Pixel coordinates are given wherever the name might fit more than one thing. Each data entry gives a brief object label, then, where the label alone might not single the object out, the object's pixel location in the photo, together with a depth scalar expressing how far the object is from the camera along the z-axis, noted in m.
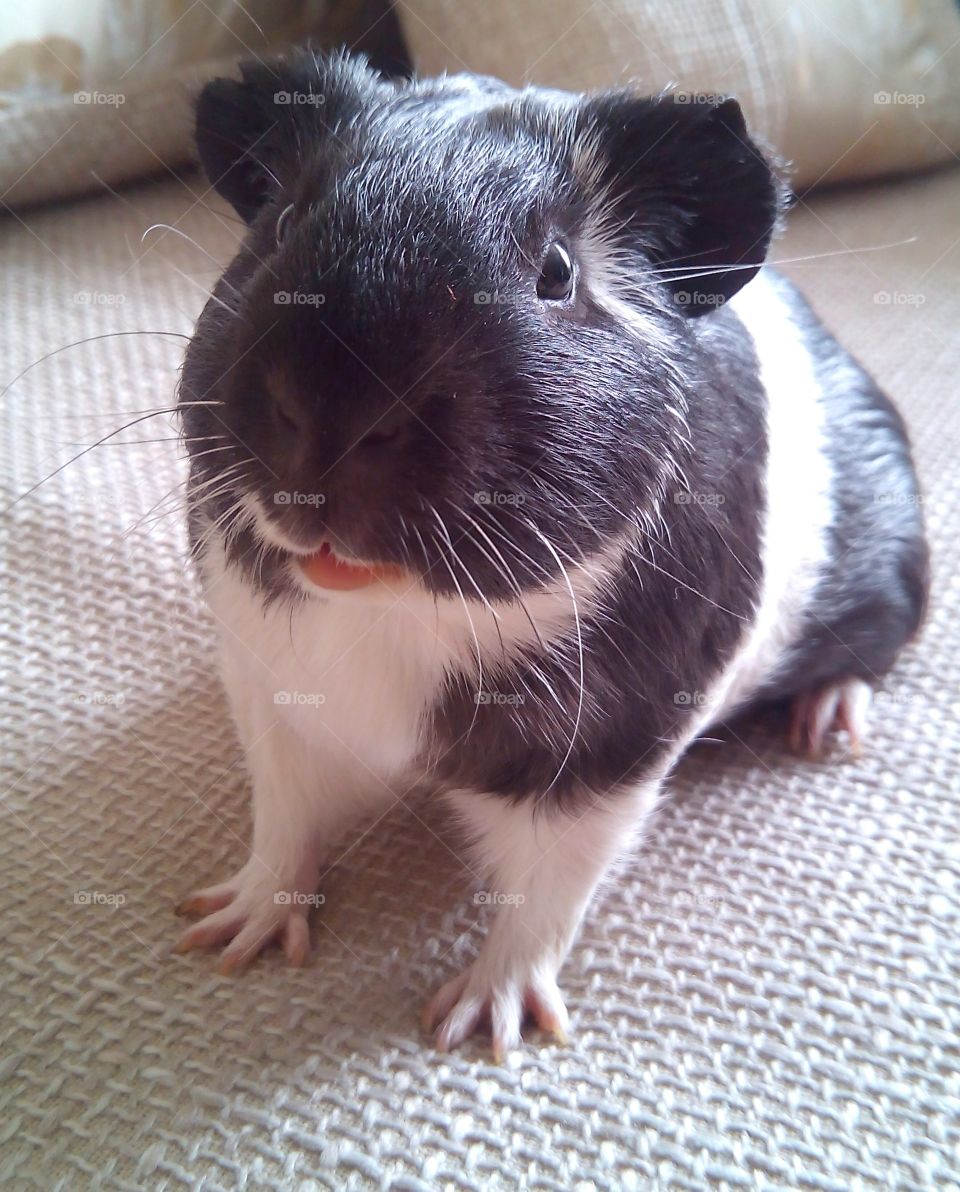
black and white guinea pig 0.15
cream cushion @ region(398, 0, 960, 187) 0.34
